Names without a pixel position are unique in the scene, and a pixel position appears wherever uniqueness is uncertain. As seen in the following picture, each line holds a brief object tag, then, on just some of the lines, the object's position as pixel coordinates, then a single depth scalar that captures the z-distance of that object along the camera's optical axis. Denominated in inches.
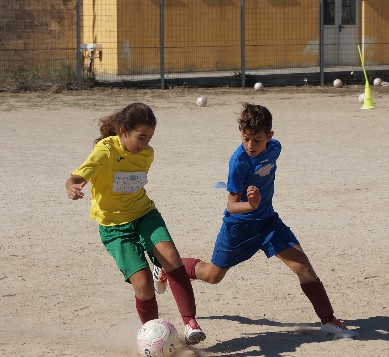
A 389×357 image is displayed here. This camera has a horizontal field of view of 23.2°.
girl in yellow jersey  221.5
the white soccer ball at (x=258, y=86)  913.5
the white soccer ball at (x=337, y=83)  934.4
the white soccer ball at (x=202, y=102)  754.8
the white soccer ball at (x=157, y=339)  211.2
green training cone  732.4
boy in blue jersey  228.2
